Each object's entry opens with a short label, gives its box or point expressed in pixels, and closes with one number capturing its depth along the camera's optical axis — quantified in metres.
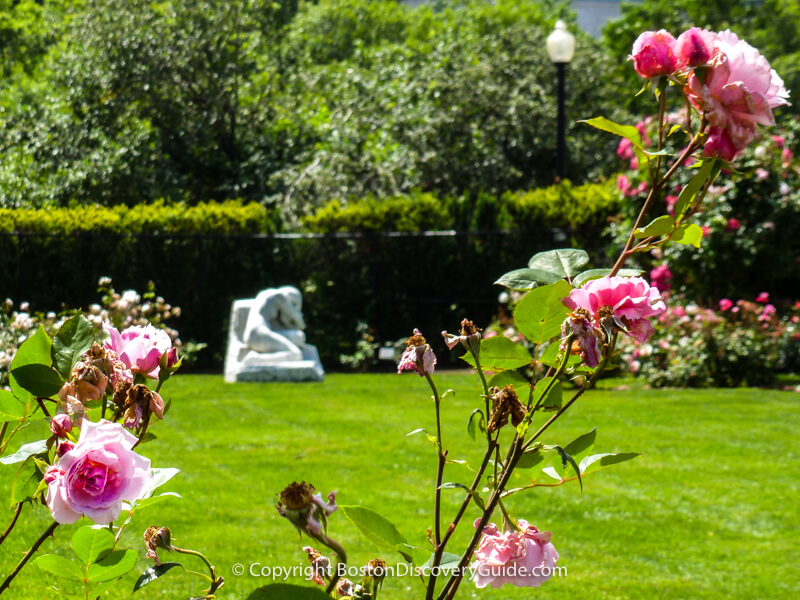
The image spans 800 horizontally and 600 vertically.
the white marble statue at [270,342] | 11.85
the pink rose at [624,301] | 1.87
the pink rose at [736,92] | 1.86
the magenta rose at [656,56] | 1.90
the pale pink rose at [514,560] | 1.93
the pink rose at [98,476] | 1.73
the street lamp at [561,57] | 13.55
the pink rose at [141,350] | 1.96
